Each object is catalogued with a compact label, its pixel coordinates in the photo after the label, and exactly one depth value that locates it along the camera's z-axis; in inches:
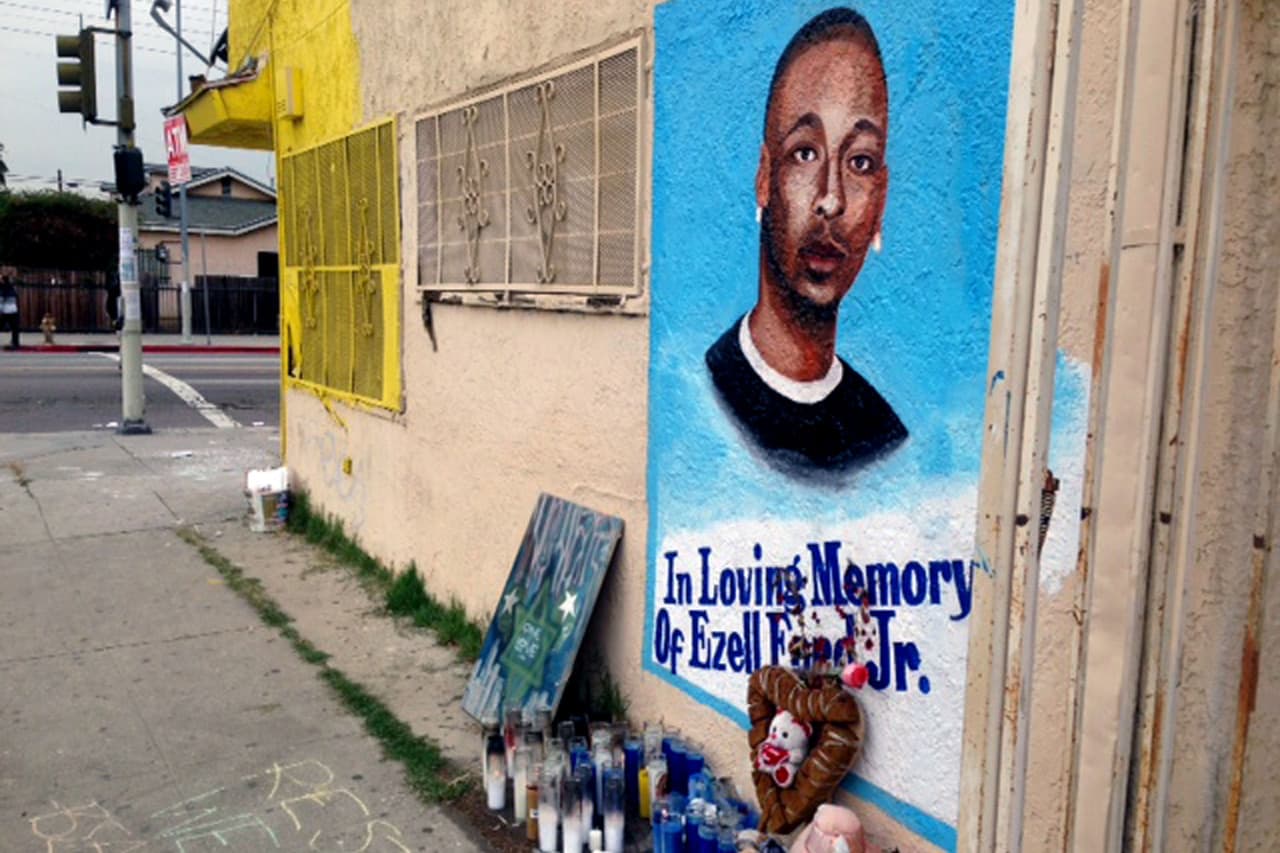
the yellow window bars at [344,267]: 267.9
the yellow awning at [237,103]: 350.6
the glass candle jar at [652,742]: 155.7
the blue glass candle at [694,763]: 150.0
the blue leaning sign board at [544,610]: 172.4
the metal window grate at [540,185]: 169.3
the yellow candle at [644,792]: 154.9
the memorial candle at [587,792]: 147.3
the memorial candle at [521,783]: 155.3
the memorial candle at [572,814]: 145.7
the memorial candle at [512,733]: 160.4
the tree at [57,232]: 1421.0
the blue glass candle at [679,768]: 151.3
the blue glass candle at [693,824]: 136.6
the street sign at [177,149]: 476.7
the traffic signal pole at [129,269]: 505.0
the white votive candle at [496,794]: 160.6
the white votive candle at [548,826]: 147.3
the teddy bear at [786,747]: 126.4
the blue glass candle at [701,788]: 143.9
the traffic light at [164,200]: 724.0
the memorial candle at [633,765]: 157.5
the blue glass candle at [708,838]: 133.0
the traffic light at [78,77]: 434.9
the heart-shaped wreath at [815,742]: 122.0
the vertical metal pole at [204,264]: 1258.2
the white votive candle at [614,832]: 145.8
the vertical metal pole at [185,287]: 1141.7
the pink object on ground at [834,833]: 114.4
